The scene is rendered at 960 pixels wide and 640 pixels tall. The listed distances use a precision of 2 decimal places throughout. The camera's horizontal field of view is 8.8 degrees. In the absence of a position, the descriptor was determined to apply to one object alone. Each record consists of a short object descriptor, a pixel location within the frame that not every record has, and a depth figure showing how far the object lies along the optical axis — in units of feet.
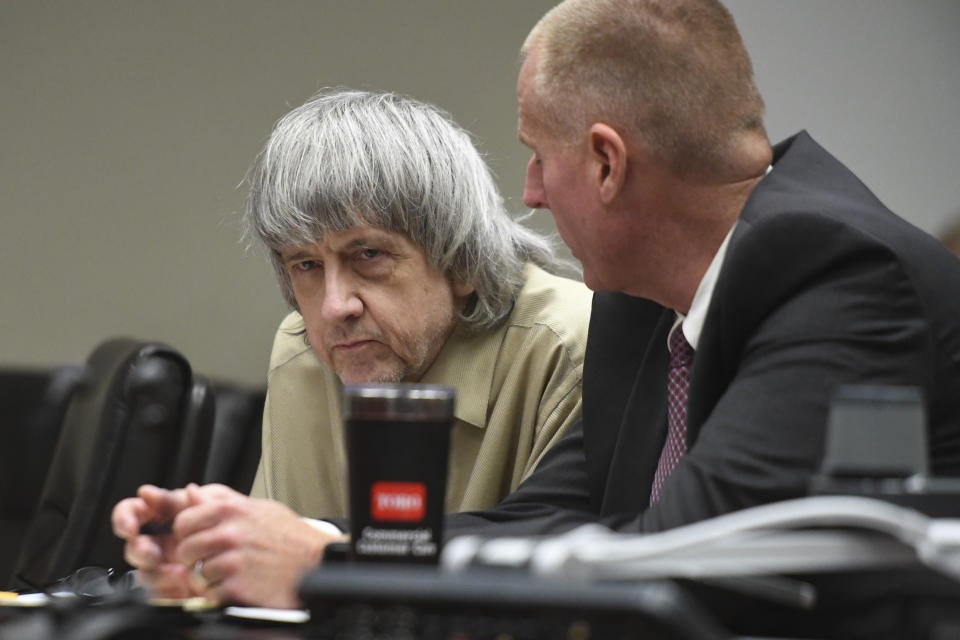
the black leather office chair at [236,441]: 26.66
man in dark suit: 17.25
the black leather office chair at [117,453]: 22.88
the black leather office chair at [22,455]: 31.48
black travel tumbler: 16.42
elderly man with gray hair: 21.40
